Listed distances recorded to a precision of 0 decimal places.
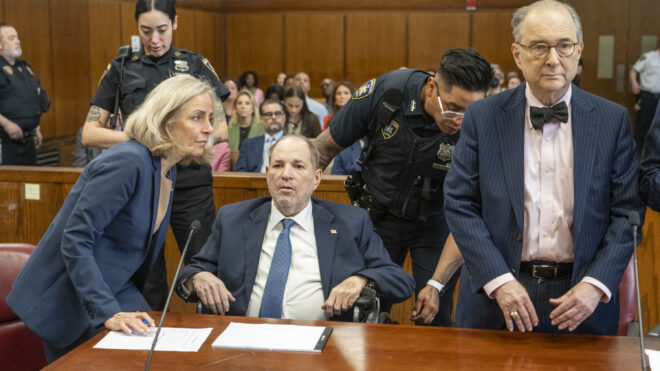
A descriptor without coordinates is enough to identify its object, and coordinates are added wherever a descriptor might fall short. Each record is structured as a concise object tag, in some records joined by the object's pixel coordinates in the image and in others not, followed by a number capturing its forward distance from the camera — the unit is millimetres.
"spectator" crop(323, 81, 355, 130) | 6391
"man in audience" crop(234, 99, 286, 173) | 5055
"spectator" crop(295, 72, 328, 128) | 7746
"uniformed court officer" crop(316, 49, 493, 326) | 2488
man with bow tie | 1834
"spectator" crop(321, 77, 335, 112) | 9247
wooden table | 1651
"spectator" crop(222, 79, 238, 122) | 7479
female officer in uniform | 3031
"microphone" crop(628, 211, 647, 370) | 1636
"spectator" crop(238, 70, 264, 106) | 10633
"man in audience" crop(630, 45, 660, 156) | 8664
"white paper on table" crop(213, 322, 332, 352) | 1768
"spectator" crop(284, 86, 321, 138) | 5860
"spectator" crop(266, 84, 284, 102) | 7434
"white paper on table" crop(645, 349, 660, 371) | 1619
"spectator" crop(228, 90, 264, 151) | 6141
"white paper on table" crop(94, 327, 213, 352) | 1781
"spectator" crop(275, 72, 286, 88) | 11100
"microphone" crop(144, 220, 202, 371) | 1595
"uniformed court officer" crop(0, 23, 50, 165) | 5660
